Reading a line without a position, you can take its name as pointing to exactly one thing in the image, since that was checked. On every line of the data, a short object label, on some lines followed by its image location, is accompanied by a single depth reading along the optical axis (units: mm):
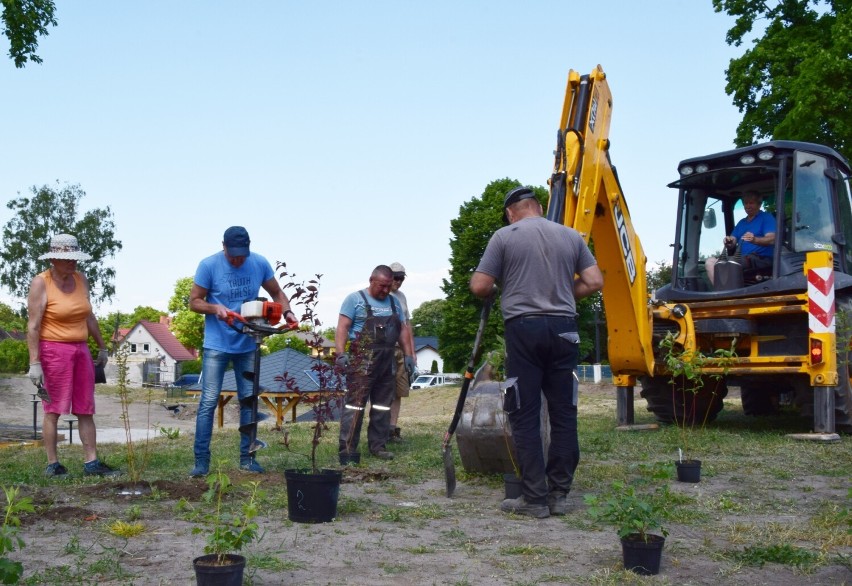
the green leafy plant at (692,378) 8016
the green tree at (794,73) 20031
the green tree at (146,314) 113312
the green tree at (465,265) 48438
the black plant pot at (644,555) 3795
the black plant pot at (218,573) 3268
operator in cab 9586
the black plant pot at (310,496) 4789
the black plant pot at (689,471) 6355
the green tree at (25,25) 17781
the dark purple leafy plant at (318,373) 5609
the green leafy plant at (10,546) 2826
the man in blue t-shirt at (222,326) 6426
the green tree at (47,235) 50875
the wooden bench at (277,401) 17922
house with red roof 87069
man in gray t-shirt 5164
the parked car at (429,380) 60194
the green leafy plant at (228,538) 3404
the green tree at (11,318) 53934
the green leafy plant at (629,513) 3891
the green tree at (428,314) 103312
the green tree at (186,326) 82188
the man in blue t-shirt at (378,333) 7965
